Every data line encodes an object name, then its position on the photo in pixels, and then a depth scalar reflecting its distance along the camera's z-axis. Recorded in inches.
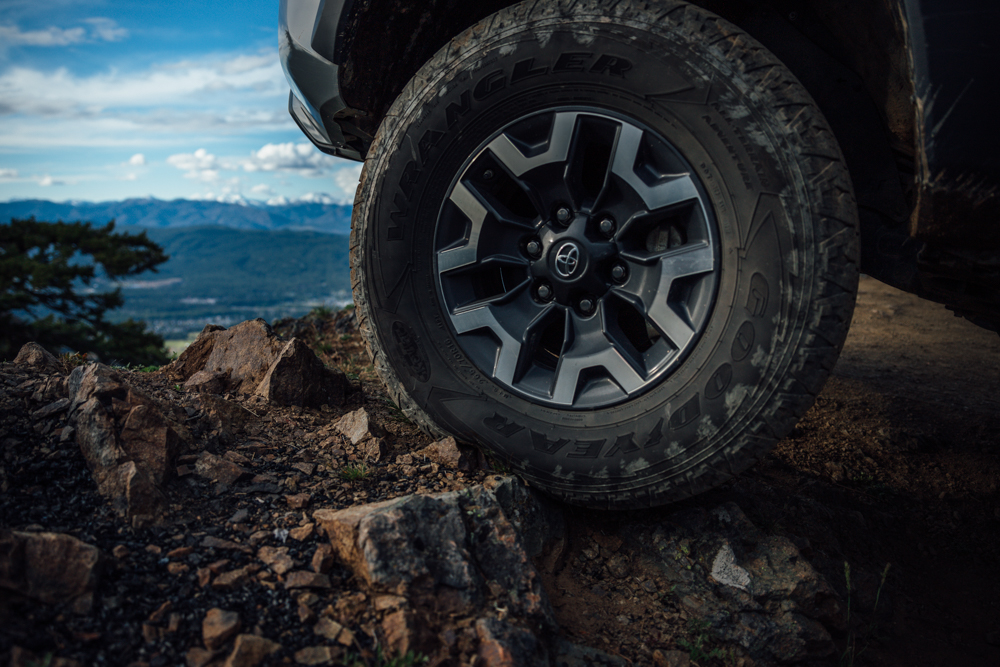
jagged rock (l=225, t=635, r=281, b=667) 57.6
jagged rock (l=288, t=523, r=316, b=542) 73.2
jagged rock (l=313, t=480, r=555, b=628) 68.3
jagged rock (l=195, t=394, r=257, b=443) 94.9
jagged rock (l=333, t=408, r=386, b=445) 98.2
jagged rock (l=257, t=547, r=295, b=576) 68.6
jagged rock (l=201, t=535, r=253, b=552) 70.6
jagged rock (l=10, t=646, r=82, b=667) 53.4
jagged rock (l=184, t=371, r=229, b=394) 115.0
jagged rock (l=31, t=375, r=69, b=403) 90.1
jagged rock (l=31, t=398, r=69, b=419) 86.3
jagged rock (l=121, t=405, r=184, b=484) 79.5
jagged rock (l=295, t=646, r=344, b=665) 59.2
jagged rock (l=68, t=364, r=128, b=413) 85.9
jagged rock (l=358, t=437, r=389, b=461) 94.3
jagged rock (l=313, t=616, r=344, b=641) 62.0
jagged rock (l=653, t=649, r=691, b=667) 76.9
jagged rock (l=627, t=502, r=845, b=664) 83.6
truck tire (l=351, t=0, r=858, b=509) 76.8
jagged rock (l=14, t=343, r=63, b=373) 107.1
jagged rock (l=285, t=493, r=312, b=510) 80.3
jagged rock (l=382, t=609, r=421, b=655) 62.0
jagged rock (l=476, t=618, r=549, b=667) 63.7
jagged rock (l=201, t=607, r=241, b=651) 59.0
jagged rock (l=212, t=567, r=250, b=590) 65.1
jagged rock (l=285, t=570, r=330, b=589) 66.6
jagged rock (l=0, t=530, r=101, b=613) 60.0
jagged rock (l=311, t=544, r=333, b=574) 68.8
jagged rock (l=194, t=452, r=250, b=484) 83.0
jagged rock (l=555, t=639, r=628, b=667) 71.0
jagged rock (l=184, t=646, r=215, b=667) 57.4
